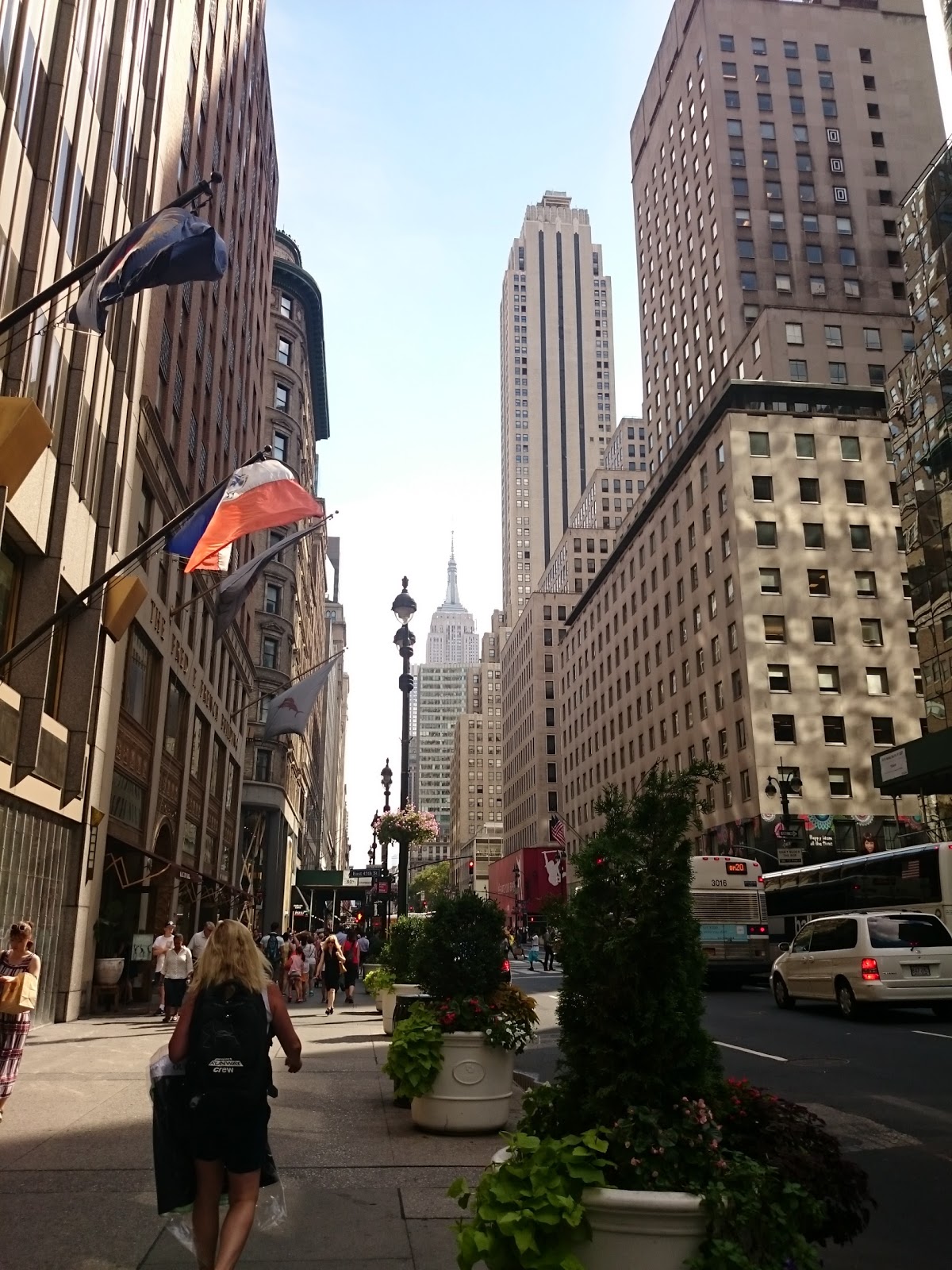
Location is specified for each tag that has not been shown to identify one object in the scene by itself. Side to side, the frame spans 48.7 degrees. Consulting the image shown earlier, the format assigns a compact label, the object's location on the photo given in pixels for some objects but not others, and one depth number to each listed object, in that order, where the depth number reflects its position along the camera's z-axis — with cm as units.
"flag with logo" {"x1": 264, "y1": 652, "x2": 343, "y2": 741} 3139
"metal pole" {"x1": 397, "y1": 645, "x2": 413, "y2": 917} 2418
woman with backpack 474
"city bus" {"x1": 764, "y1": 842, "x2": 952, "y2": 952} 2703
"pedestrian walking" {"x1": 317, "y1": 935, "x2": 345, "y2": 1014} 2486
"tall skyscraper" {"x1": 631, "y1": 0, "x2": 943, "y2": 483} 7762
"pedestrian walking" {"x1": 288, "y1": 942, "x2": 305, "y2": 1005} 2795
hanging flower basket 3369
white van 1869
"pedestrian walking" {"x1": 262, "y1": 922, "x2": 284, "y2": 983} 3491
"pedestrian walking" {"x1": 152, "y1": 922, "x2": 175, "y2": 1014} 2011
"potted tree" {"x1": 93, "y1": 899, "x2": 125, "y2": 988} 2255
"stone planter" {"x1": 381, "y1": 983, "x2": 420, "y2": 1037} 1423
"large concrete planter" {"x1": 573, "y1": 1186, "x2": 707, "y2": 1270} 374
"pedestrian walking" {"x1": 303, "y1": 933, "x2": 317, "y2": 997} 3225
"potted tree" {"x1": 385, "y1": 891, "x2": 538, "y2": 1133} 913
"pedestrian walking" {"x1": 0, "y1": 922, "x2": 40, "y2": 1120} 908
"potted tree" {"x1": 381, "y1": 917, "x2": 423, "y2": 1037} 1442
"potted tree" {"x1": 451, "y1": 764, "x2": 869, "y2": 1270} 372
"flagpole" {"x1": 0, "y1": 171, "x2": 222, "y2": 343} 1232
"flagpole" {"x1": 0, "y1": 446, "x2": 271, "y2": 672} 1523
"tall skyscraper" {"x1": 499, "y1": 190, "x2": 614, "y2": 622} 18675
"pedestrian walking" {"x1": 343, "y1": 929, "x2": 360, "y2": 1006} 2800
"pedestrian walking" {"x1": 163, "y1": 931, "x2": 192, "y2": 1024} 1898
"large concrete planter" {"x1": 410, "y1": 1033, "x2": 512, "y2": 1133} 916
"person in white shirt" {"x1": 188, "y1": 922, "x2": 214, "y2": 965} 2158
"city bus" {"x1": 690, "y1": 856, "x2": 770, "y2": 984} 2939
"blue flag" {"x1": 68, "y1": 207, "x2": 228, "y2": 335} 1257
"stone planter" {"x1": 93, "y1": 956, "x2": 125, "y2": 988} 2252
